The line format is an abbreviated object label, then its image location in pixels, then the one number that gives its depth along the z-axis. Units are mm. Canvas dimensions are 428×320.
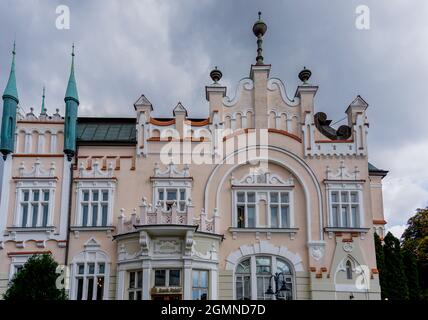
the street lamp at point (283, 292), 25097
